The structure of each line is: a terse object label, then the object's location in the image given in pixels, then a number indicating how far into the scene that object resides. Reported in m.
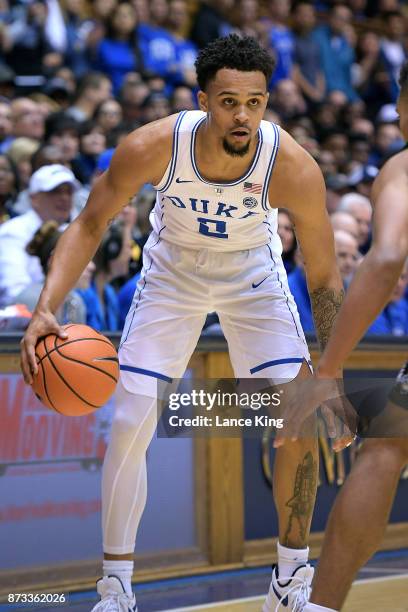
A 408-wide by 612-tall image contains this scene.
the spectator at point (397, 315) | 14.73
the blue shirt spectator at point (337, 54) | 26.78
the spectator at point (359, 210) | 16.28
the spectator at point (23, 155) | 15.03
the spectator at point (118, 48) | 21.44
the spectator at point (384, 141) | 22.55
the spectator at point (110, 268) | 12.30
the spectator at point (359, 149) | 21.86
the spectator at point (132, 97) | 19.14
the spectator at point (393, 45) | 27.73
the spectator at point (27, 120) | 16.09
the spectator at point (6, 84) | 18.47
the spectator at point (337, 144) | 21.64
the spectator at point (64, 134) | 15.46
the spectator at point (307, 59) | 25.37
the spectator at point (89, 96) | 18.30
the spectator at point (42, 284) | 10.96
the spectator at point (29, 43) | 20.28
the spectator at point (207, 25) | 24.66
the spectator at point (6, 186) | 14.05
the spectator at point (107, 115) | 17.53
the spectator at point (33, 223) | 12.08
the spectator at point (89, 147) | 16.09
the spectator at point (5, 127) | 15.96
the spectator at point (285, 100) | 22.86
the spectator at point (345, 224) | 15.02
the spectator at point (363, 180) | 18.41
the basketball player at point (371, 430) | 6.18
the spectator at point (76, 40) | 21.19
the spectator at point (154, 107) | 18.27
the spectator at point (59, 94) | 18.75
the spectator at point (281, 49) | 24.84
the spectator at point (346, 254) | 14.12
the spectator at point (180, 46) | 22.64
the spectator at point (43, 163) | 13.82
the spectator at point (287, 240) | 13.95
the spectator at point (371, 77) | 27.45
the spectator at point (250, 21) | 24.83
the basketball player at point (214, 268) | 8.28
